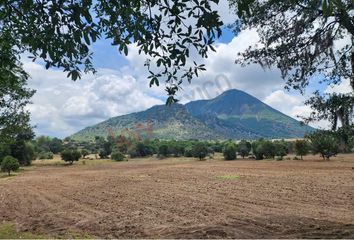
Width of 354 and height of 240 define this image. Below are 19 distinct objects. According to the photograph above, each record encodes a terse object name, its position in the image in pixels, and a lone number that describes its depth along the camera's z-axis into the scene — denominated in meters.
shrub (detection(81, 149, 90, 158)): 122.56
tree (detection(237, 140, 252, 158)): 113.00
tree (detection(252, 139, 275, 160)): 99.75
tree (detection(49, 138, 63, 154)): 151.12
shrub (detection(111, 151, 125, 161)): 112.06
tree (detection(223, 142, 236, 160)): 104.21
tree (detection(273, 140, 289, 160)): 94.75
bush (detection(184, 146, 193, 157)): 119.55
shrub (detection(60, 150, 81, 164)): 96.06
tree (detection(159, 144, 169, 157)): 125.44
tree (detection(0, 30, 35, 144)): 17.56
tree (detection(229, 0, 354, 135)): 11.38
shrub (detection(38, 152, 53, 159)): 118.00
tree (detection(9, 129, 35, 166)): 83.42
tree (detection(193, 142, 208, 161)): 109.94
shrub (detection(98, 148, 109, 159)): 128.12
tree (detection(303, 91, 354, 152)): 11.08
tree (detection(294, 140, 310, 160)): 88.31
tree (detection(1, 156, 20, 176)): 60.92
